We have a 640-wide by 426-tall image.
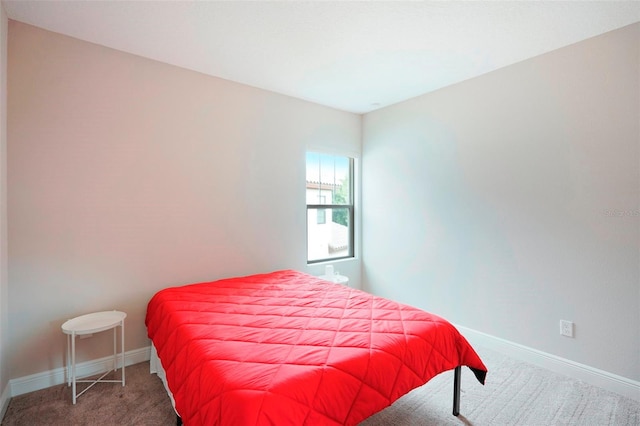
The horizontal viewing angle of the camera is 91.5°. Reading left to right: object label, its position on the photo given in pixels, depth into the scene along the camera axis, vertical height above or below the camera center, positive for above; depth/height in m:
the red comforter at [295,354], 1.23 -0.69
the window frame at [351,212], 4.23 -0.03
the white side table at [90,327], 2.06 -0.79
